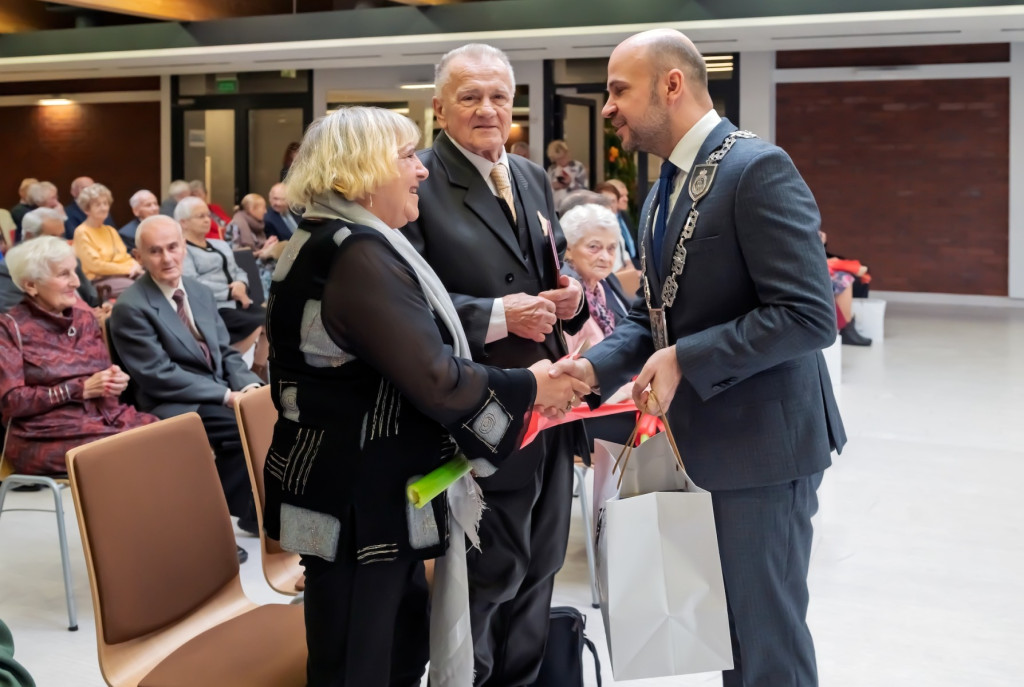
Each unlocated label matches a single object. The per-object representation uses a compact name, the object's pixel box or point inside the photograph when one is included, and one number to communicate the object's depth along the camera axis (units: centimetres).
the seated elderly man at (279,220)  1060
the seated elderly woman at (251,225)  1074
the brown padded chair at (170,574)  236
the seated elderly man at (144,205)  872
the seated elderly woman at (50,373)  413
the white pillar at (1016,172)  1335
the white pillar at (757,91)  1205
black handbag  294
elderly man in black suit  260
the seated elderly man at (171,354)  444
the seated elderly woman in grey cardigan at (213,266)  676
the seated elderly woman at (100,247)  841
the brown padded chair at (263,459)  298
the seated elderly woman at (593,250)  431
